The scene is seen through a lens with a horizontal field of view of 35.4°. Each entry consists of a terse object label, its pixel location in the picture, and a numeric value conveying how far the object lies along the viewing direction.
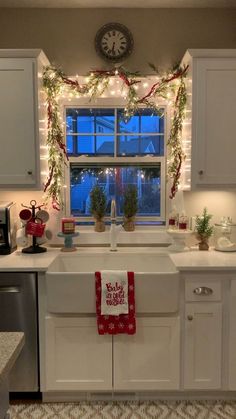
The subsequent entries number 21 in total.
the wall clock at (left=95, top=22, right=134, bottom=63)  2.88
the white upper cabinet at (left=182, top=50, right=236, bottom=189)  2.54
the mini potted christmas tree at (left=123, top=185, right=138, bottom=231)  3.00
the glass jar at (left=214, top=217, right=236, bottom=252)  2.78
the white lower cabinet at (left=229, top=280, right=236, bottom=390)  2.36
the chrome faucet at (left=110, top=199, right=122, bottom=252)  2.80
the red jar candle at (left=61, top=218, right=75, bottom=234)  2.84
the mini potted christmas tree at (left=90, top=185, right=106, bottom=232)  2.99
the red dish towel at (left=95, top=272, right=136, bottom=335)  2.30
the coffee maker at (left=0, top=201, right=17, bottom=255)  2.63
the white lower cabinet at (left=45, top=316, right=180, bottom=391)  2.35
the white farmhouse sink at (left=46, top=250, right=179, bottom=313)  2.30
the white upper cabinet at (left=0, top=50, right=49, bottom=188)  2.52
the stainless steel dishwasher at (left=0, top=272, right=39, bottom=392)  2.32
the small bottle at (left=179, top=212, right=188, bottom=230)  2.84
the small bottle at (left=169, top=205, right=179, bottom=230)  2.86
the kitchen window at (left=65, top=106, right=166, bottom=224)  3.03
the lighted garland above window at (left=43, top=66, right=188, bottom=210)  2.78
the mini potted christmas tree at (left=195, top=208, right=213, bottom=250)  2.83
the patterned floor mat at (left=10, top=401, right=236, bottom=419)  2.30
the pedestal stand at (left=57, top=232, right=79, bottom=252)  2.83
